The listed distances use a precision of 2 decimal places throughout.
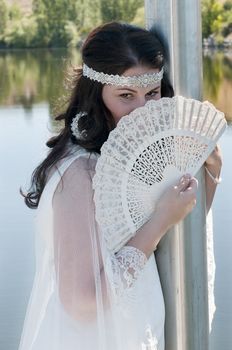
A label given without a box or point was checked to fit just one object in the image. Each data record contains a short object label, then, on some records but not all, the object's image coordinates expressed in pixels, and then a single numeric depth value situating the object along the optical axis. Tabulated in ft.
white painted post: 7.15
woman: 7.50
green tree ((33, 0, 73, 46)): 158.65
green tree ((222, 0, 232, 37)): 152.12
